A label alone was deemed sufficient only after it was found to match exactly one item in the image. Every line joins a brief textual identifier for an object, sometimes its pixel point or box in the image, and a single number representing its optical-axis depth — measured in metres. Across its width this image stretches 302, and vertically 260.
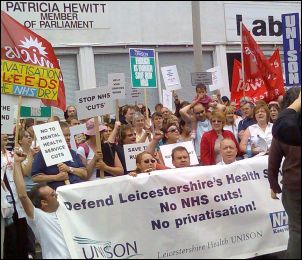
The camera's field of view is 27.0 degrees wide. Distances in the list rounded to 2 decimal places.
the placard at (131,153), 6.86
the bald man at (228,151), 6.53
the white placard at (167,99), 12.37
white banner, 5.60
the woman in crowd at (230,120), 8.59
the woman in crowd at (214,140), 7.07
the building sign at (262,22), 19.22
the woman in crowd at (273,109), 8.77
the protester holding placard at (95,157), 6.50
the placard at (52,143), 6.39
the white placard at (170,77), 12.15
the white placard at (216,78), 12.51
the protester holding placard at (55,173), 6.33
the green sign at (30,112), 7.81
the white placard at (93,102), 6.77
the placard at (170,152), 7.15
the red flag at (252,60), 11.95
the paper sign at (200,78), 10.70
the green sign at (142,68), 10.42
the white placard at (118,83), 8.56
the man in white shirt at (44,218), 5.13
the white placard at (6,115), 6.68
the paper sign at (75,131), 7.46
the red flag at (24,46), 6.71
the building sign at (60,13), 14.70
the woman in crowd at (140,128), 8.06
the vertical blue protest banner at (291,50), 10.75
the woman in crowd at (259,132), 7.35
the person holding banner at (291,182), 4.80
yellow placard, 6.55
